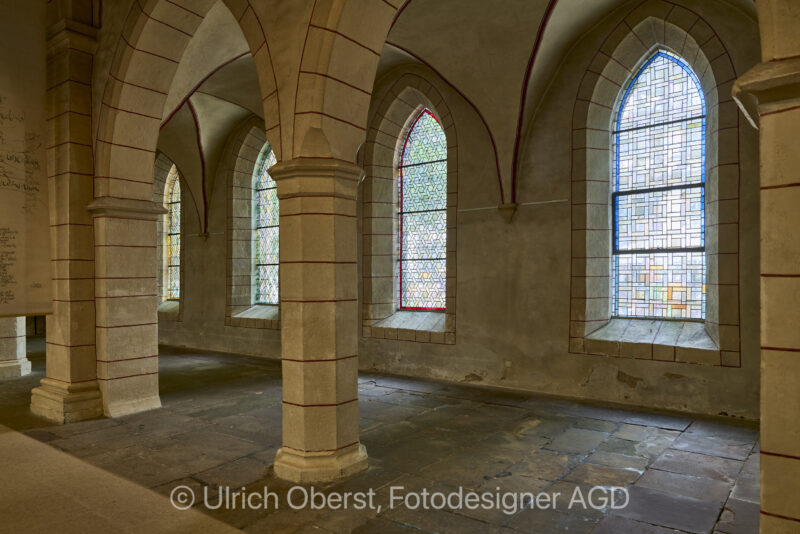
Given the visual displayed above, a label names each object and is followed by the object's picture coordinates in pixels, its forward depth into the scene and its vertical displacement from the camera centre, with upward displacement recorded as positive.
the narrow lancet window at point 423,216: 6.89 +0.65
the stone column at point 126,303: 4.78 -0.34
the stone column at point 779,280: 1.72 -0.05
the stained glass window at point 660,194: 5.18 +0.71
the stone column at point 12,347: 6.78 -1.02
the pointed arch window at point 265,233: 8.80 +0.54
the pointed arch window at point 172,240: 10.34 +0.49
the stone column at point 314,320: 3.24 -0.33
